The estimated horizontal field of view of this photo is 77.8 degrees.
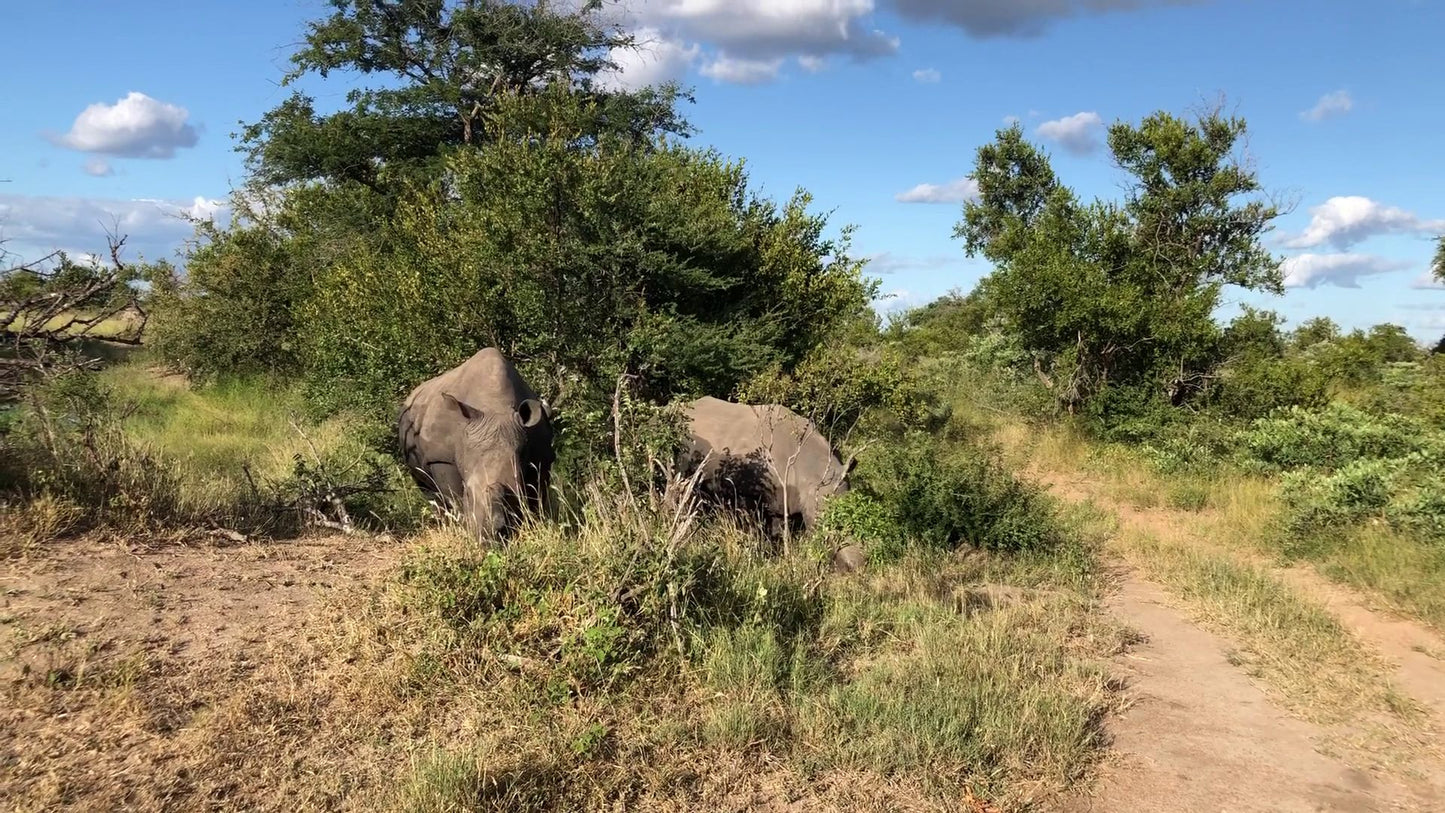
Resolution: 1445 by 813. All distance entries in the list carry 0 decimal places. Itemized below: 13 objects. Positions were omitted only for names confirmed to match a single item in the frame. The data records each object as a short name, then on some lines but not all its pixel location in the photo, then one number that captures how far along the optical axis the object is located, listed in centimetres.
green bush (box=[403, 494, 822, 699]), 479
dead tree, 595
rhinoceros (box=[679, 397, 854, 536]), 828
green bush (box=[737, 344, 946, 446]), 1075
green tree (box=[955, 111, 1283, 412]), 1343
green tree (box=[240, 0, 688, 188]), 1753
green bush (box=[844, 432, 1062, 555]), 830
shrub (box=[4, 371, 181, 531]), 634
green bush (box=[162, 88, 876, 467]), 1034
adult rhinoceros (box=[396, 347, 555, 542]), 675
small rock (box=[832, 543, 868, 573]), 756
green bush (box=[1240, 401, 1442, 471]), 1036
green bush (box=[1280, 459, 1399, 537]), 877
